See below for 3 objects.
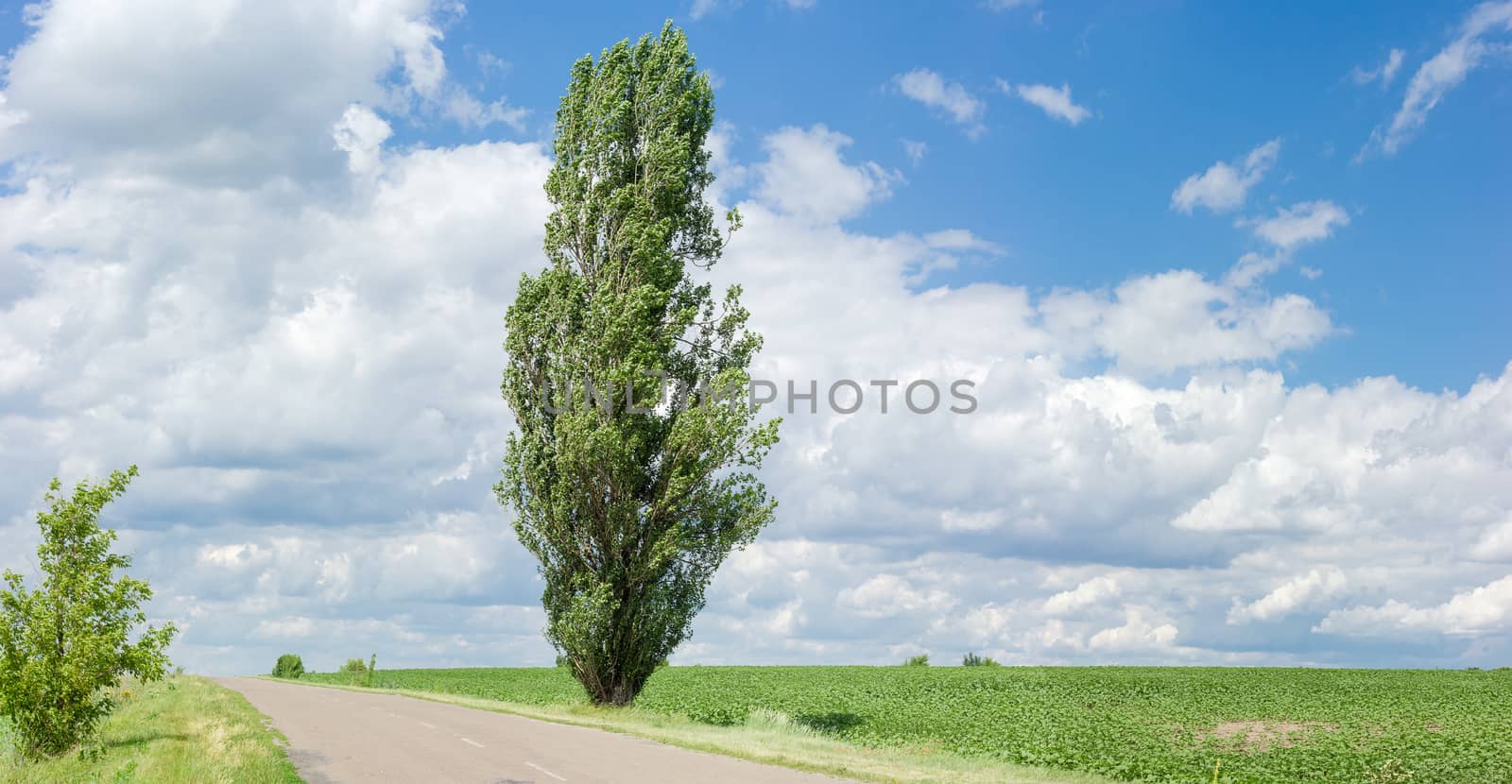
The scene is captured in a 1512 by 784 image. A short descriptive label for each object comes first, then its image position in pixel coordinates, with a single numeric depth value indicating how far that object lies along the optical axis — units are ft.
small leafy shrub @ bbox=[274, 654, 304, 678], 306.86
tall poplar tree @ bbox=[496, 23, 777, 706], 102.32
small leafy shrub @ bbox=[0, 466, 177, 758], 65.36
